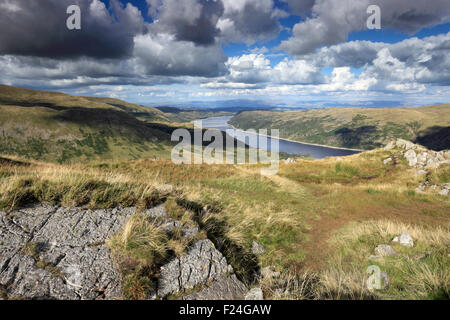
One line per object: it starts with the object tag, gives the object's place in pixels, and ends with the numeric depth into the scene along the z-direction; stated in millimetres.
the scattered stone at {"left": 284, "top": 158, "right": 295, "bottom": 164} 37812
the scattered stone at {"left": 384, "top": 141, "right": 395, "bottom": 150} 36938
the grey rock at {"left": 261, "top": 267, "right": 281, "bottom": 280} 6609
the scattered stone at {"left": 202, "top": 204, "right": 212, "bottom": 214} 9569
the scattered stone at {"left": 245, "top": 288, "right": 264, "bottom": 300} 4714
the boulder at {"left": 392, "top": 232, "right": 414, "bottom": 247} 8070
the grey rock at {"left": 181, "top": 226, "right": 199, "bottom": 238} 6410
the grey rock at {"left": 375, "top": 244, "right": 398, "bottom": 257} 7750
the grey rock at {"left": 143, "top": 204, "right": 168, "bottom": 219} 6997
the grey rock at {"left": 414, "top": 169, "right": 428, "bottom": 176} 25655
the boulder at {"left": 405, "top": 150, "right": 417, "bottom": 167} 29575
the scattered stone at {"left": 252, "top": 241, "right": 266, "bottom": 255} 8583
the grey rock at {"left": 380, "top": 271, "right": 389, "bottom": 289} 5904
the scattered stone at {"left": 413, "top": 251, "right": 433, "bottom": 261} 6965
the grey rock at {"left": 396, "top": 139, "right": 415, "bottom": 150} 34119
